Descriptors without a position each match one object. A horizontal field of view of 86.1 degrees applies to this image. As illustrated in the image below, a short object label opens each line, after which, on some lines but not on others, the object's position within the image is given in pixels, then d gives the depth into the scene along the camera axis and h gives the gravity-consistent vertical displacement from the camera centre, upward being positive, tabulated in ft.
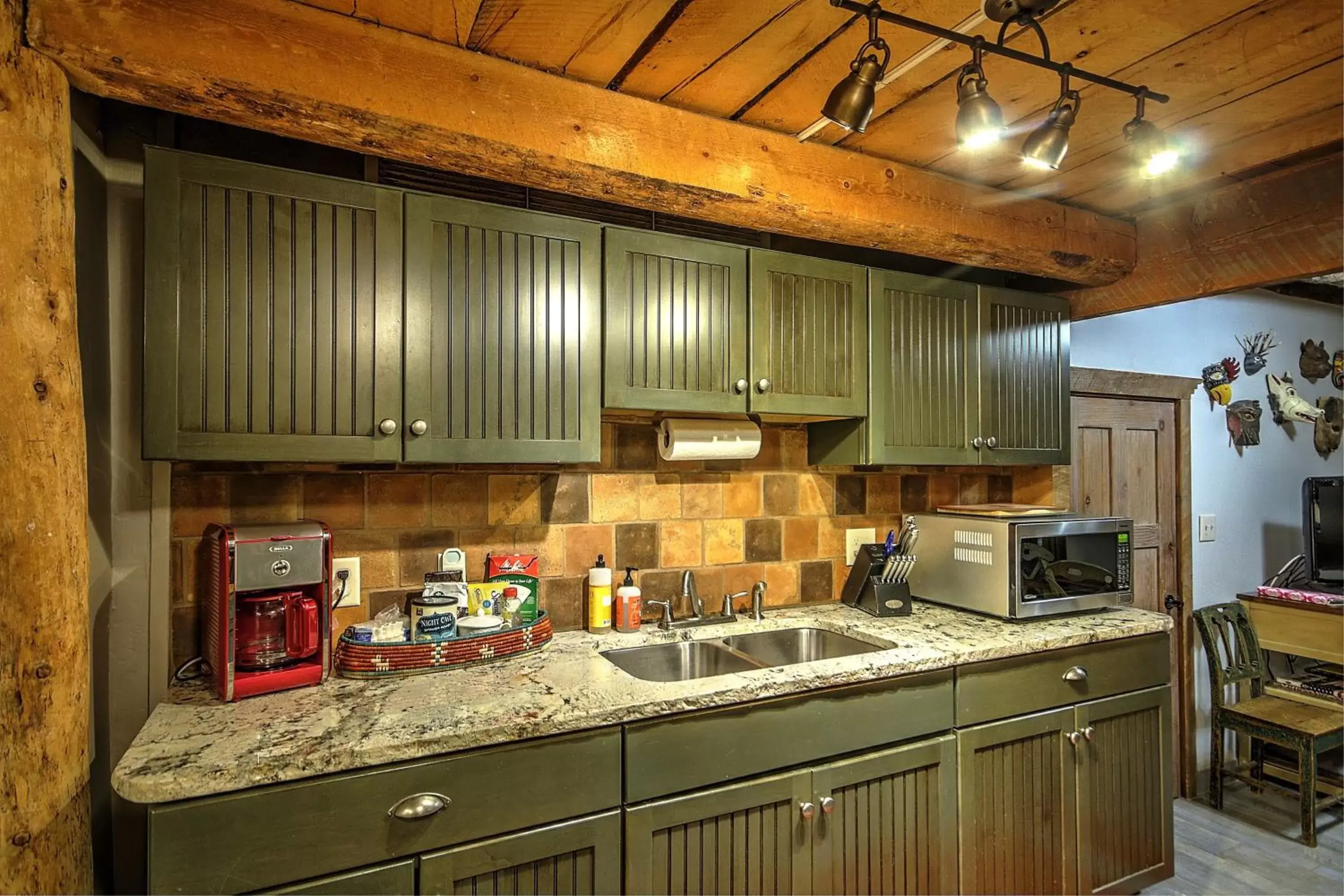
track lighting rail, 4.24 +2.54
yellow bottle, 7.05 -1.40
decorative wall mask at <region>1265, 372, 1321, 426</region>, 12.74 +0.87
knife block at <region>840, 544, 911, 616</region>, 7.89 -1.52
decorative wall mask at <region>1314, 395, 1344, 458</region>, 13.64 +0.52
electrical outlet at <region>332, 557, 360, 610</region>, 6.21 -1.08
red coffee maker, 4.89 -1.06
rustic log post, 4.02 -0.22
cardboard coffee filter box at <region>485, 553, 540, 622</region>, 6.41 -1.09
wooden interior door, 10.08 -0.35
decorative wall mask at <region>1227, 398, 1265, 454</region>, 11.96 +0.50
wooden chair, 9.50 -3.69
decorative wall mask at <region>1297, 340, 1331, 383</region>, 13.33 +1.68
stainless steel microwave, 7.48 -1.20
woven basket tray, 5.50 -1.55
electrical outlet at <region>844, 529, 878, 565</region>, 8.80 -1.07
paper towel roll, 6.93 +0.16
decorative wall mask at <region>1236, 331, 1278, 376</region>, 12.21 +1.73
